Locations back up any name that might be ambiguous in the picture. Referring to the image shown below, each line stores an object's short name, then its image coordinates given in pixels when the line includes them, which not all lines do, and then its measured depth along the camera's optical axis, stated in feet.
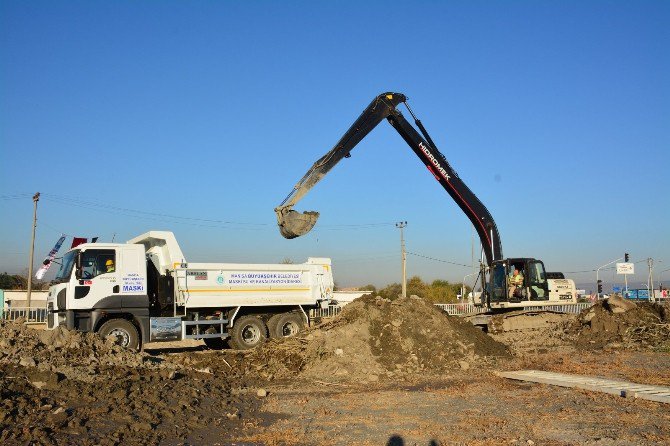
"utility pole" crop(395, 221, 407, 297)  157.84
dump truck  52.03
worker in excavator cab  64.64
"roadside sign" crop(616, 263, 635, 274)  169.68
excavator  61.77
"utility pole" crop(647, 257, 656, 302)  154.67
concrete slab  33.68
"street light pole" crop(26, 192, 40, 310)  122.19
